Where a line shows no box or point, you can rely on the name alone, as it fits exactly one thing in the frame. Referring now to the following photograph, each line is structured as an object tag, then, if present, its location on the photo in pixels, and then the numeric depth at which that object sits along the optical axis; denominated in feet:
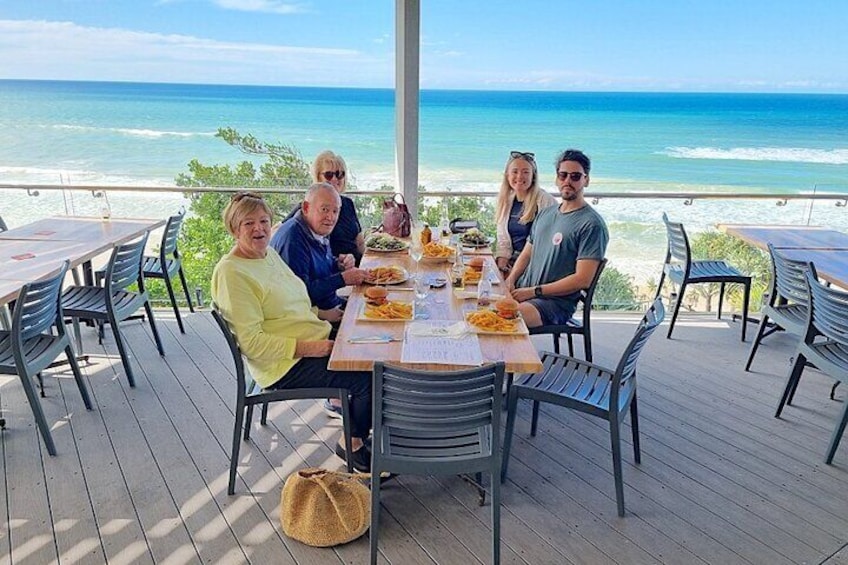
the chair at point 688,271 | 13.20
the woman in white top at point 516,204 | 11.93
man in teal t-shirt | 9.59
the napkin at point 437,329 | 6.98
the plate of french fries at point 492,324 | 7.10
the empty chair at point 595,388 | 7.25
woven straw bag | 6.93
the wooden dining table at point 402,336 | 6.29
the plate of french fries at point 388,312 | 7.41
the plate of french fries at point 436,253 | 10.34
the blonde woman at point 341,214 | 11.39
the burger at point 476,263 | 9.73
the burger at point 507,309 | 7.47
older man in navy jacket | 8.83
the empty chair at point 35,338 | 8.24
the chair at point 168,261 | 13.08
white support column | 13.91
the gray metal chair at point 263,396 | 7.48
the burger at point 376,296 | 7.82
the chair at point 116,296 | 10.59
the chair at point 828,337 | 8.68
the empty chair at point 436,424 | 5.73
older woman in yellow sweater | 7.16
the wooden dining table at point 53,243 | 9.70
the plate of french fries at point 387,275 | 9.03
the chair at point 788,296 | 10.36
